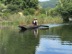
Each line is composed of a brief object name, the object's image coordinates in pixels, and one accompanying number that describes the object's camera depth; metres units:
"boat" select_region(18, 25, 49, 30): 19.40
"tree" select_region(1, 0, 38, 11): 34.96
